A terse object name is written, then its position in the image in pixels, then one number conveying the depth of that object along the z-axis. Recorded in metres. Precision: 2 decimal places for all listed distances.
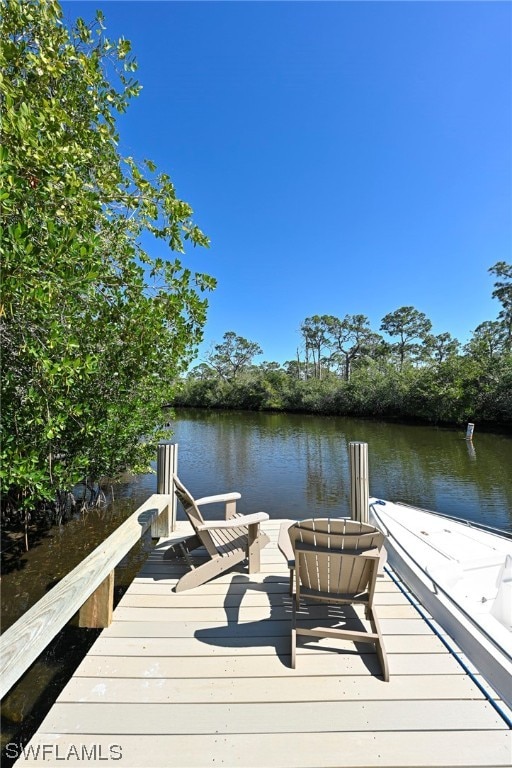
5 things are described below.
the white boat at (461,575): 1.96
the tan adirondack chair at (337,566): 2.05
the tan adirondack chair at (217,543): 2.85
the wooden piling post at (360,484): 3.80
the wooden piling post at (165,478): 4.08
